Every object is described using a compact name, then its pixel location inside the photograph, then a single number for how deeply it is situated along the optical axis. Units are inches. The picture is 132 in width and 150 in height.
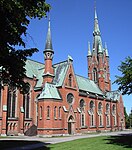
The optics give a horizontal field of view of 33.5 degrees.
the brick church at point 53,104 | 1560.0
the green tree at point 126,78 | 823.3
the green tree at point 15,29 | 434.3
